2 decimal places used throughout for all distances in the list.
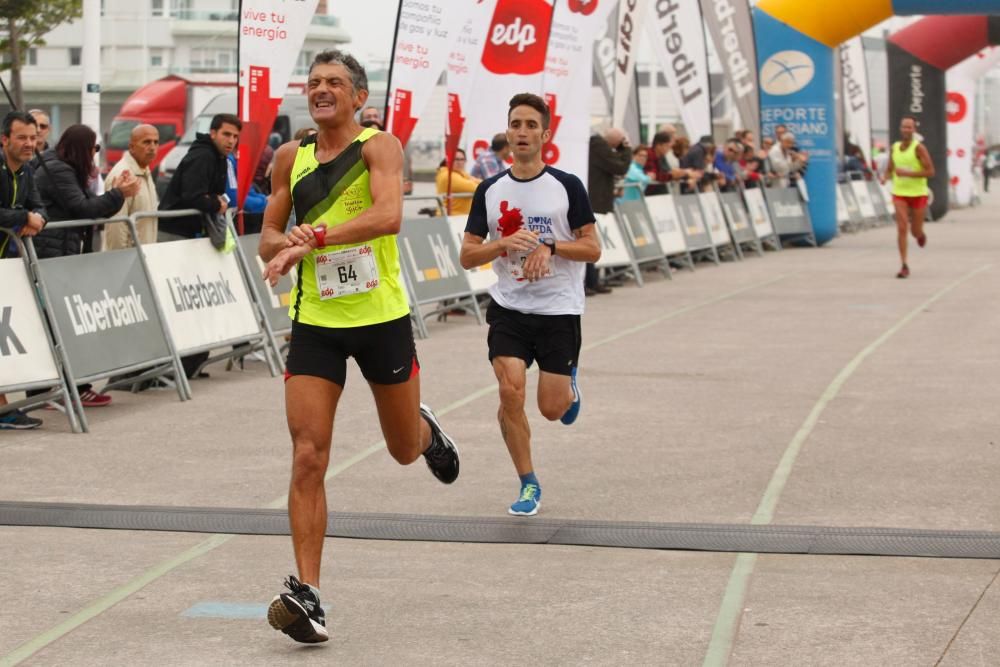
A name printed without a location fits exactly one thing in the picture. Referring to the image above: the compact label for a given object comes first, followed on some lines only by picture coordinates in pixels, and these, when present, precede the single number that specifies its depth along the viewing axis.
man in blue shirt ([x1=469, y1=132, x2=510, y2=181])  18.09
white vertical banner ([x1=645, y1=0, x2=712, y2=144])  26.42
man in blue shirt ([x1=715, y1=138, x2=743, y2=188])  25.44
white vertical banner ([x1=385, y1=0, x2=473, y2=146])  15.83
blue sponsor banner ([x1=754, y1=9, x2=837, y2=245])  28.73
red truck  38.62
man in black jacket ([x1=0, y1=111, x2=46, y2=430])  9.72
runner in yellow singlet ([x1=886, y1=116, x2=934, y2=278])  20.11
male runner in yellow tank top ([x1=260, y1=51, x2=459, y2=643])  5.42
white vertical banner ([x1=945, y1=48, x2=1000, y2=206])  44.53
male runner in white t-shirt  7.26
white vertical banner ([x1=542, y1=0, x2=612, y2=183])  18.25
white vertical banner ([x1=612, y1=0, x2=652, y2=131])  22.22
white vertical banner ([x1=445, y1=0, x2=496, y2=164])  17.28
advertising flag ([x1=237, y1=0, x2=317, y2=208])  13.09
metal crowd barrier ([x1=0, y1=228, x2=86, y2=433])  9.45
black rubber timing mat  6.64
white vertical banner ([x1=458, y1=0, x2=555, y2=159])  17.92
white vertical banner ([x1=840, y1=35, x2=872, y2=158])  40.47
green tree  25.82
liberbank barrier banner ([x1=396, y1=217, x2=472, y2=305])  14.80
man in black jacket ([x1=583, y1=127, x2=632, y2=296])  18.59
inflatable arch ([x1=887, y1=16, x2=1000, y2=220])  35.56
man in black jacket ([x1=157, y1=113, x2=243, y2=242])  11.81
